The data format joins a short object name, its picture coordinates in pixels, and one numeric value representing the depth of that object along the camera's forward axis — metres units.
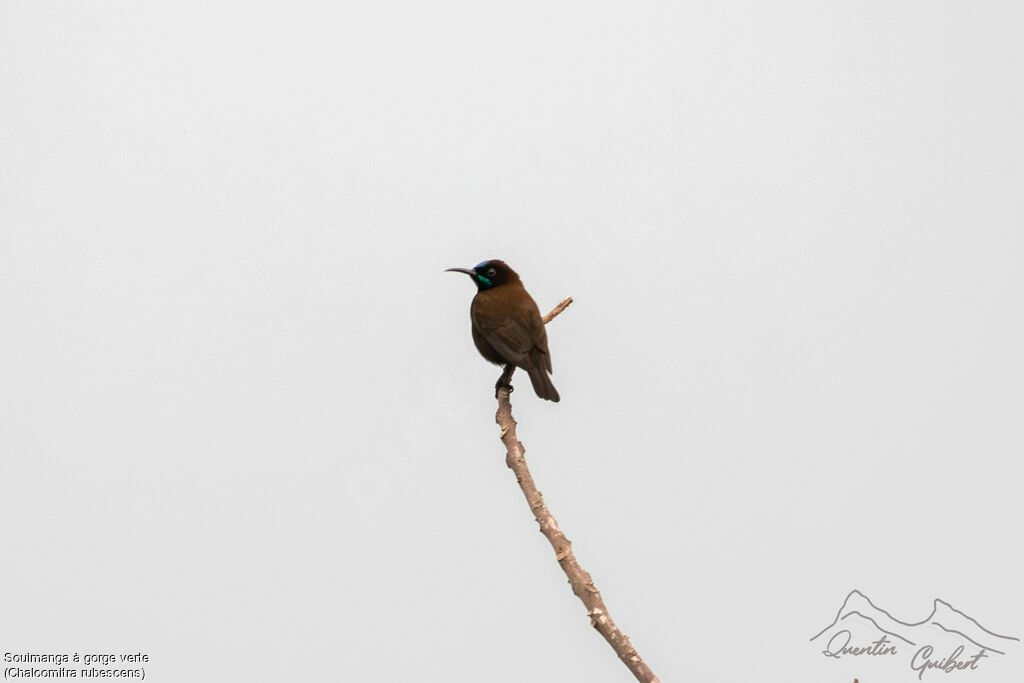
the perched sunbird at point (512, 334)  13.95
